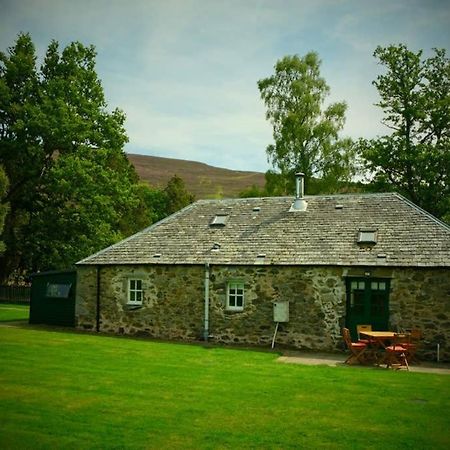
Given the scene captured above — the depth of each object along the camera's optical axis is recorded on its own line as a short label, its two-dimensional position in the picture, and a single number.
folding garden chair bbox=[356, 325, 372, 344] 17.39
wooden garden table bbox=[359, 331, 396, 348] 15.77
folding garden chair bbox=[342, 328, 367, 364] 16.03
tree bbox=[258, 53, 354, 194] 35.94
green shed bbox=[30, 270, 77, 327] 23.30
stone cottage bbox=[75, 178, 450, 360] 18.14
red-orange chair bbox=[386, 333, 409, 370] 15.67
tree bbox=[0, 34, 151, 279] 33.06
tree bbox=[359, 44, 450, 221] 33.50
